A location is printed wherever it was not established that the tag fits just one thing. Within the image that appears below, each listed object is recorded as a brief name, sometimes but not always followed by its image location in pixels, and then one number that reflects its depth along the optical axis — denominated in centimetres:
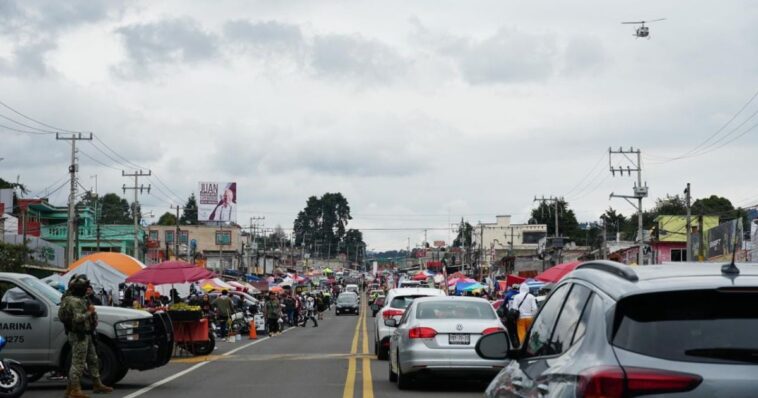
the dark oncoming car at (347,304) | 7631
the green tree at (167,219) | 16671
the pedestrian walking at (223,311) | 3600
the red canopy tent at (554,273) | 2831
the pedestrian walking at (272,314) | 4225
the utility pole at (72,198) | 5803
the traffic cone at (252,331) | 3859
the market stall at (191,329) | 2691
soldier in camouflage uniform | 1527
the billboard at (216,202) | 11638
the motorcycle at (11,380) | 1466
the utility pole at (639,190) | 6457
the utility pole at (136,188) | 8406
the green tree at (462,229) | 15386
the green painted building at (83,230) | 9131
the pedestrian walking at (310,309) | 5306
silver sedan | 1634
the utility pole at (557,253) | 7916
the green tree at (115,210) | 16200
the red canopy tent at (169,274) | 3145
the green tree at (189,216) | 19021
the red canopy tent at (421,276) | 8200
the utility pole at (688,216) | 5591
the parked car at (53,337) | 1709
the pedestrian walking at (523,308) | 2472
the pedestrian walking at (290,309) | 5159
